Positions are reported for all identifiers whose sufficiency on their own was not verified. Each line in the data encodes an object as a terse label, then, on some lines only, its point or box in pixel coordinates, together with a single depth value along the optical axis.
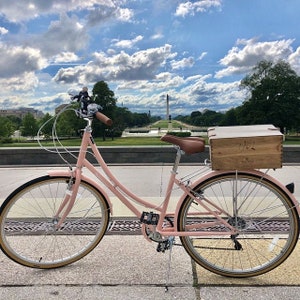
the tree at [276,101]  44.38
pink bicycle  2.53
